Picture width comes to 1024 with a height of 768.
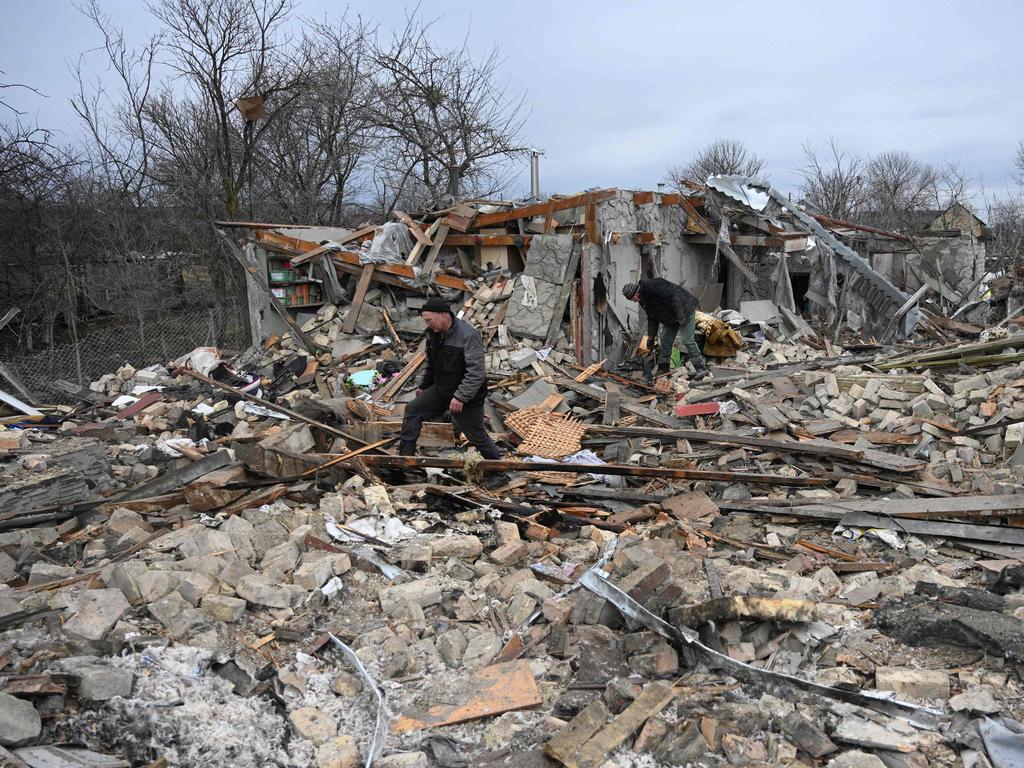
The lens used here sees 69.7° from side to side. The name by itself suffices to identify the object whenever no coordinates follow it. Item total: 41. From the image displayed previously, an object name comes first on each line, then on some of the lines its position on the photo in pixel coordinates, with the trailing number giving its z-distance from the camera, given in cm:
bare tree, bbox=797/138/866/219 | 2927
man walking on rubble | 677
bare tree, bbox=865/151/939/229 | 2619
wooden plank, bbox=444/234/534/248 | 1284
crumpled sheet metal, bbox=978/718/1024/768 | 301
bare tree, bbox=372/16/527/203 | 2145
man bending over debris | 1096
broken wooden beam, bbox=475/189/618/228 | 1218
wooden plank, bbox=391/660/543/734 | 354
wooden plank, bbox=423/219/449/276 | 1313
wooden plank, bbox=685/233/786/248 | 1440
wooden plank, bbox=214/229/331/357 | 1282
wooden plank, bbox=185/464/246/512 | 621
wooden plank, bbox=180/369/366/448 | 718
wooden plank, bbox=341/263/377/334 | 1273
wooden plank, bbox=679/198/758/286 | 1419
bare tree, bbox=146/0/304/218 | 1590
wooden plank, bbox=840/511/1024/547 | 542
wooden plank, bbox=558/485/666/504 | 651
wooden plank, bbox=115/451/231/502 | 652
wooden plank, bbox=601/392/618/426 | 899
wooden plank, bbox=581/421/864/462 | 699
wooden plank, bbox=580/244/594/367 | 1209
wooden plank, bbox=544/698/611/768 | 317
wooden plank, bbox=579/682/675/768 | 316
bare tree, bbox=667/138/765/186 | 3441
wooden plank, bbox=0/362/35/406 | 1112
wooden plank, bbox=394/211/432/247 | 1336
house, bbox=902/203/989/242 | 1741
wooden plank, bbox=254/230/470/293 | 1289
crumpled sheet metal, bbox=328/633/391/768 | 331
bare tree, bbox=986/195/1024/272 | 1965
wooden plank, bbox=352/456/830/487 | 655
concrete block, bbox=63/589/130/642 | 393
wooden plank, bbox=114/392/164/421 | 1072
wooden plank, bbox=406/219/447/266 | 1308
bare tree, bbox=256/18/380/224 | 1883
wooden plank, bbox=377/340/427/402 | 1073
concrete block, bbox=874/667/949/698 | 346
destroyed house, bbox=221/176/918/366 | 1233
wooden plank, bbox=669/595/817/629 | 396
